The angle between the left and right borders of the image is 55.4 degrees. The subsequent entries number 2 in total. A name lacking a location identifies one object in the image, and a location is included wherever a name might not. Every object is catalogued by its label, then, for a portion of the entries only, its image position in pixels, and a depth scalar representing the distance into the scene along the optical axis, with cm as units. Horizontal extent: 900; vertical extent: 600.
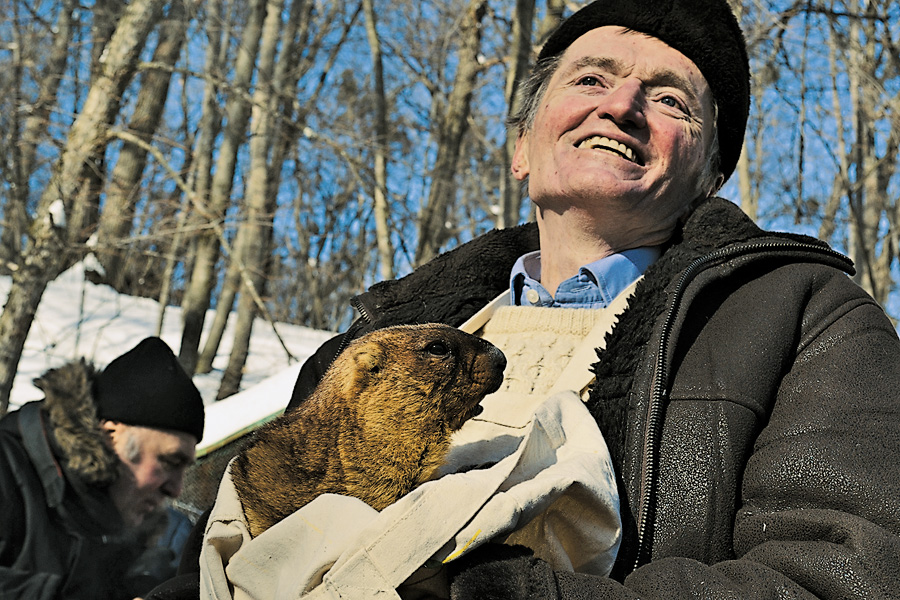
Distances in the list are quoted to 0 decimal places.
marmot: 177
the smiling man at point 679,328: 150
